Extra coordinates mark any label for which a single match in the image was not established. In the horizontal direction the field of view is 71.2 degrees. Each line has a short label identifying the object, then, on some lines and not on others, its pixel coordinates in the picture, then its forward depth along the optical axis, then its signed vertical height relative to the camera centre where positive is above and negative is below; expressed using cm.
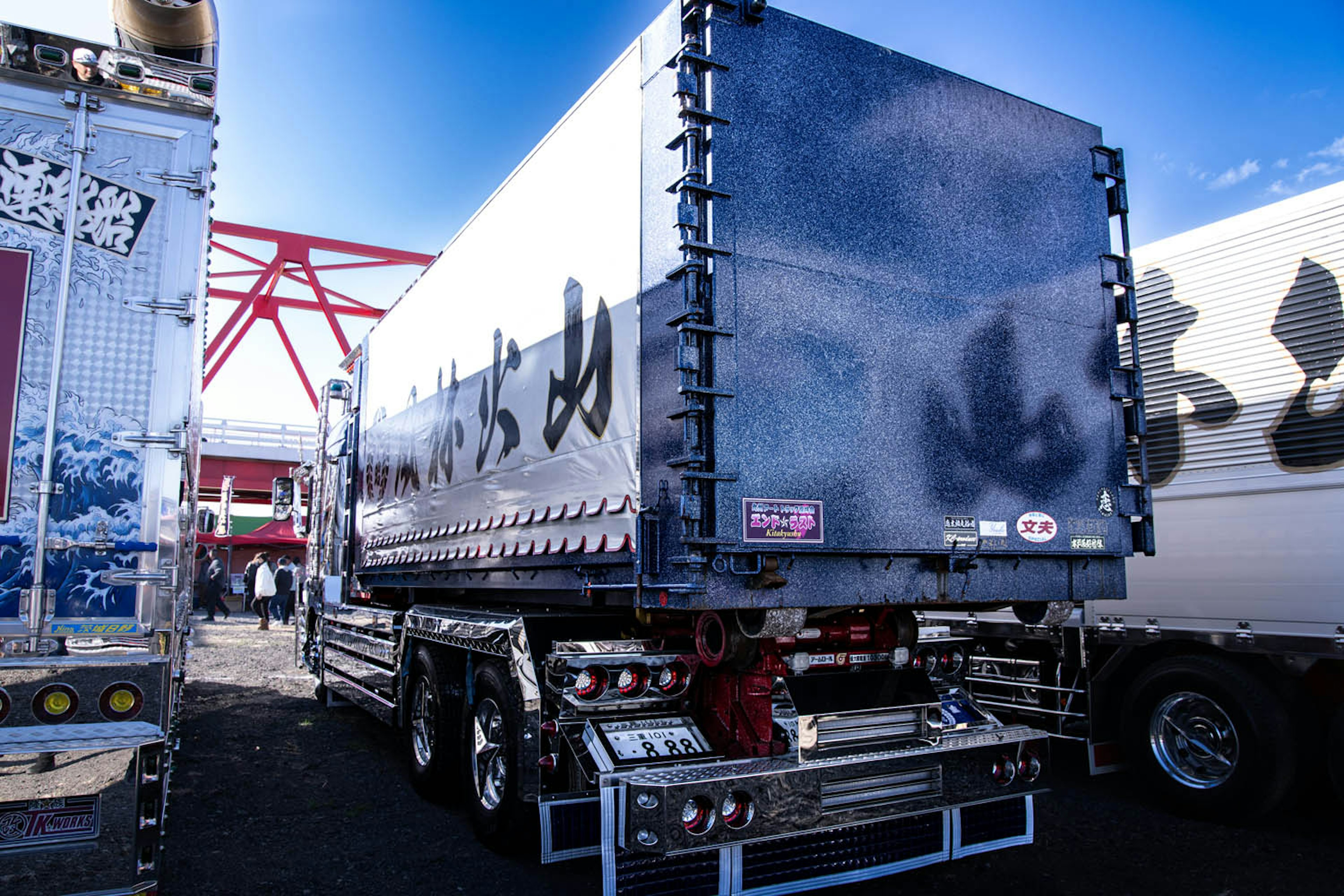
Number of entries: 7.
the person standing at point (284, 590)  2170 -43
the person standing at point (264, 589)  2075 -37
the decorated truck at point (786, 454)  381 +53
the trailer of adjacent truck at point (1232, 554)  553 +9
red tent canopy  3272 +124
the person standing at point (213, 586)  2350 -36
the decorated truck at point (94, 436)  350 +55
